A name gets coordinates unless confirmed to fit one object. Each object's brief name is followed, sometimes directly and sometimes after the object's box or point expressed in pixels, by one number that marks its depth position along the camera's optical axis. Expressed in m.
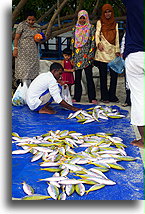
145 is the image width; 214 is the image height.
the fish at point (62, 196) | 2.54
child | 5.71
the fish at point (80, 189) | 2.60
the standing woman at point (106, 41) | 5.50
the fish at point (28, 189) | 2.61
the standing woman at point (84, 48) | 5.54
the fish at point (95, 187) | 2.65
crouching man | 4.71
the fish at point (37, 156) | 3.20
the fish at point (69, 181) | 2.69
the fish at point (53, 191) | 2.56
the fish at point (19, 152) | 3.36
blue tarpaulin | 2.64
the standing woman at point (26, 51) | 5.60
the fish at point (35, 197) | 2.54
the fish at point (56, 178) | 2.76
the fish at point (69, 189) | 2.60
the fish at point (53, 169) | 2.95
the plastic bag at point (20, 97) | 5.39
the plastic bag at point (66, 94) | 5.18
